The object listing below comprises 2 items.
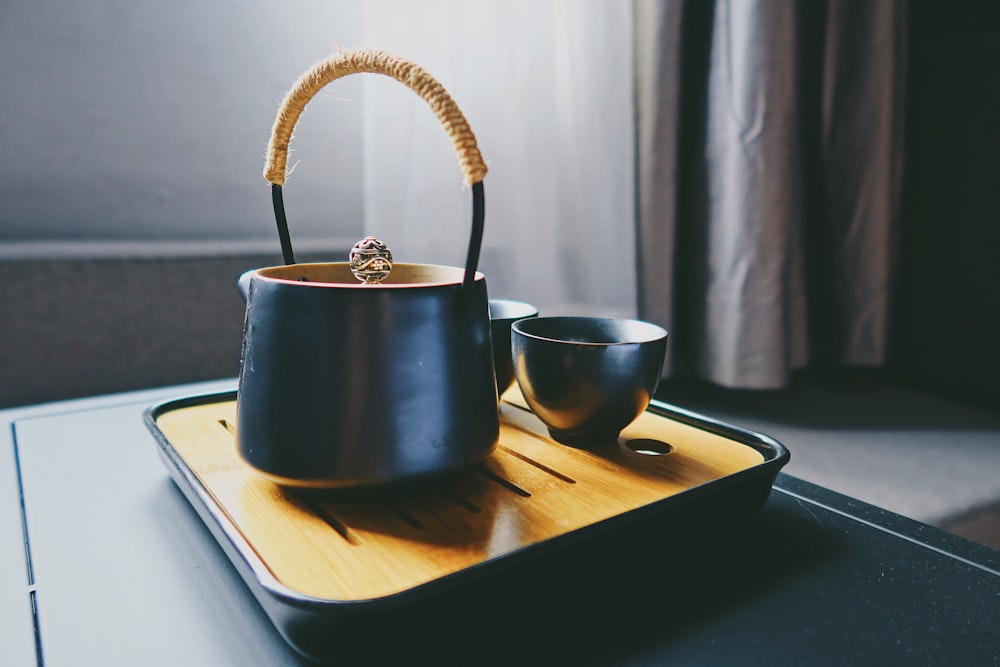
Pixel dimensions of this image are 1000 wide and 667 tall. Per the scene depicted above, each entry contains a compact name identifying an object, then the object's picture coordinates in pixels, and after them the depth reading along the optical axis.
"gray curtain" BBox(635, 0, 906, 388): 0.88
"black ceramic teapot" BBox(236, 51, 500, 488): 0.31
